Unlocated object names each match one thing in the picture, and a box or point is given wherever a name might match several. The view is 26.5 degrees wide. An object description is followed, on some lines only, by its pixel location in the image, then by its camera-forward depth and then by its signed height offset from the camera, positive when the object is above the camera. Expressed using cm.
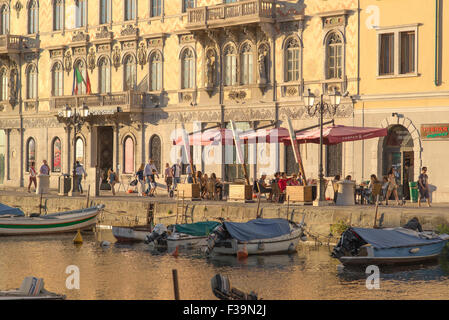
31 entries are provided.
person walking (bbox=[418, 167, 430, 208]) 3659 -134
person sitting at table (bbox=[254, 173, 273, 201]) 3909 -153
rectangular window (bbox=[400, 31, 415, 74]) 4048 +424
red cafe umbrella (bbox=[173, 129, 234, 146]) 4106 +55
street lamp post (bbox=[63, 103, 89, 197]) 4596 +171
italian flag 5337 +390
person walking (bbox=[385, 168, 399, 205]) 3809 -144
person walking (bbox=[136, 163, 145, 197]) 4706 -146
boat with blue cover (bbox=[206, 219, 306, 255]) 3241 -298
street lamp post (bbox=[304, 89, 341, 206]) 3591 +79
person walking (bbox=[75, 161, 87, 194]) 4775 -119
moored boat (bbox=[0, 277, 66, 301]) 2094 -314
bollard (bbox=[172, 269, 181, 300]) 1807 -255
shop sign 3938 +84
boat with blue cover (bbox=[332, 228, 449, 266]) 2917 -297
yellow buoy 3744 -350
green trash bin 3891 -163
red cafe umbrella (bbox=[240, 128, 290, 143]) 3966 +62
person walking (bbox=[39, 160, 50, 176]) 5094 -101
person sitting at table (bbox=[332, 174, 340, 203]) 3761 -134
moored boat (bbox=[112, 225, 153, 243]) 3688 -320
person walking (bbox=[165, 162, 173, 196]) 4759 -127
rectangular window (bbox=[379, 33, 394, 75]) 4119 +422
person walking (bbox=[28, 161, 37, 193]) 5238 -133
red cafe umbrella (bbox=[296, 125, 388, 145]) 3781 +68
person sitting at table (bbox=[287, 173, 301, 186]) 3891 -127
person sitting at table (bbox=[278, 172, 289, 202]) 3896 -148
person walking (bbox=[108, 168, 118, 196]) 4772 -144
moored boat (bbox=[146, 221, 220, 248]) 3438 -308
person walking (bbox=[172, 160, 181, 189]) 4753 -112
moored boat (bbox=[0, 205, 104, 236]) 4000 -306
